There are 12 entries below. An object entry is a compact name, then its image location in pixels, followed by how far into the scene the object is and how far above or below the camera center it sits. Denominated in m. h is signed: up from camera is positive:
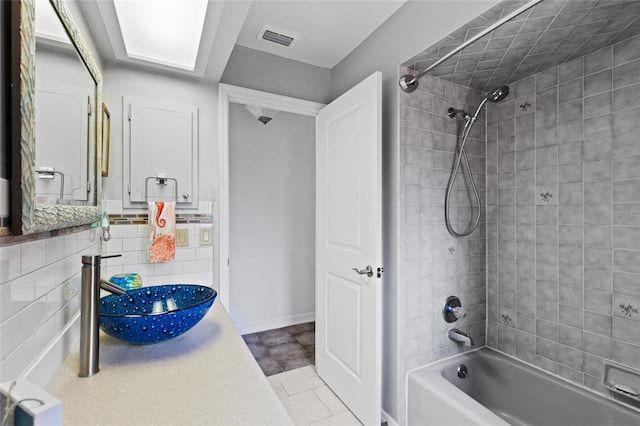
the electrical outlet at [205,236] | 1.90 -0.16
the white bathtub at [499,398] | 1.45 -1.00
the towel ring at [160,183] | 1.74 +0.17
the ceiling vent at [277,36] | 1.97 +1.18
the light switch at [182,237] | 1.83 -0.16
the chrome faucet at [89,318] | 0.78 -0.28
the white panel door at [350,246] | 1.70 -0.23
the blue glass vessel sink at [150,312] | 0.87 -0.35
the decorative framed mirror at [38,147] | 0.61 +0.15
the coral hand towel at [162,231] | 1.69 -0.11
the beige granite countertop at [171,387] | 0.63 -0.42
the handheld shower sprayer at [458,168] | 1.83 +0.28
